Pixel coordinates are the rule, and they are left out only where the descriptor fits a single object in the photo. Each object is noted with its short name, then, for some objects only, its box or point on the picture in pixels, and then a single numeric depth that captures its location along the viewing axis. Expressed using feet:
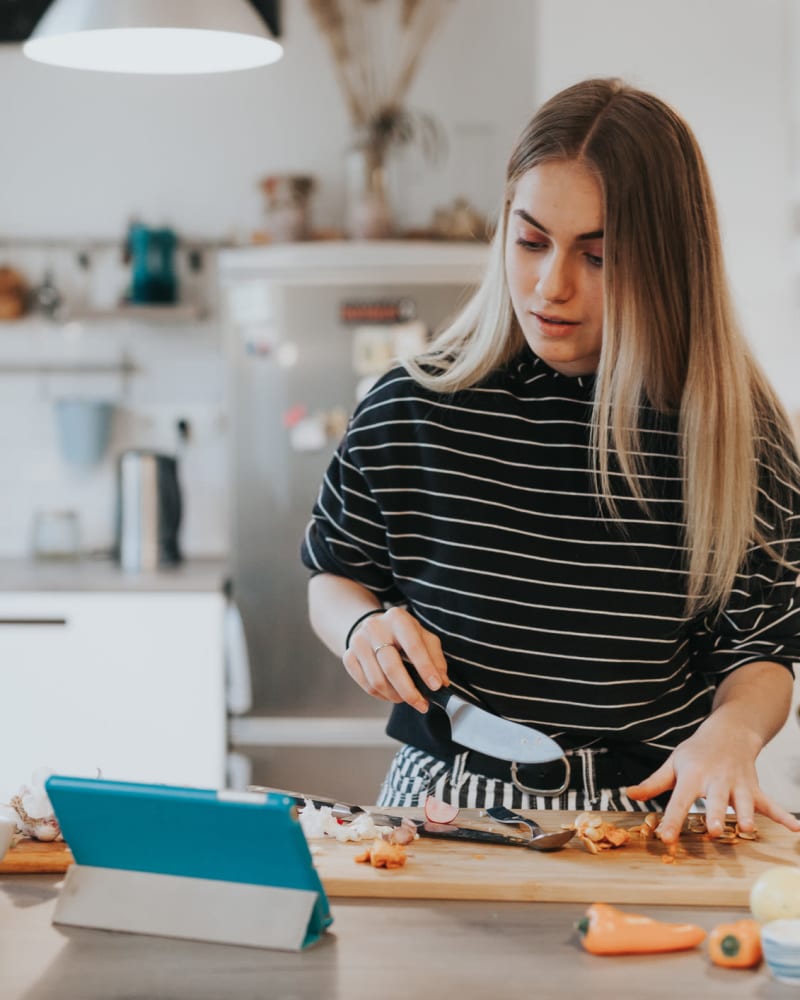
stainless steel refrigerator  10.12
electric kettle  10.66
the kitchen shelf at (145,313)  11.13
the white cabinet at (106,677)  9.74
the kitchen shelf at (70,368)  11.73
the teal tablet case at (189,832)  2.85
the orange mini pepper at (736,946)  2.79
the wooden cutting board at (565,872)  3.18
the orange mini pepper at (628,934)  2.84
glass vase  10.55
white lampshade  4.41
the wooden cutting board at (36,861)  3.39
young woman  3.96
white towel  10.02
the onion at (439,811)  3.65
